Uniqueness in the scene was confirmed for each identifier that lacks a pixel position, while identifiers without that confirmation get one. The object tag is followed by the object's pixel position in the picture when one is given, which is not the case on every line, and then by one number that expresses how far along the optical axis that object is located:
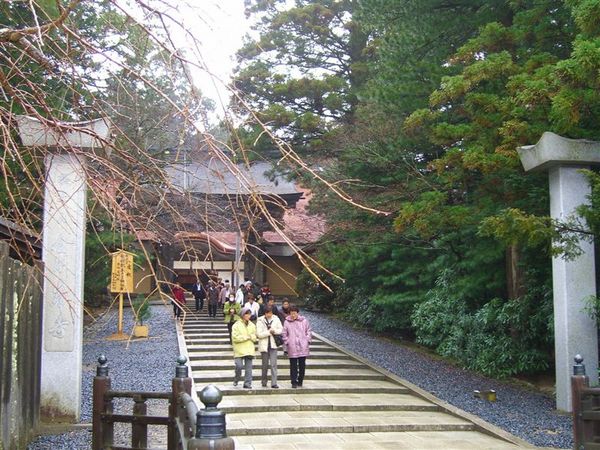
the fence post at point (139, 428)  7.15
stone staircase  9.61
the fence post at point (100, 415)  7.51
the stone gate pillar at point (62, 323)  9.57
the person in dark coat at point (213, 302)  22.38
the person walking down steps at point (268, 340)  12.35
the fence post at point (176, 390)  6.32
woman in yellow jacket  12.04
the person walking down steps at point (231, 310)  16.89
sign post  10.69
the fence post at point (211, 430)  3.34
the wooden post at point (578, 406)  8.27
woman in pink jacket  12.30
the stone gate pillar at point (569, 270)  10.91
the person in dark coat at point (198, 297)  22.73
